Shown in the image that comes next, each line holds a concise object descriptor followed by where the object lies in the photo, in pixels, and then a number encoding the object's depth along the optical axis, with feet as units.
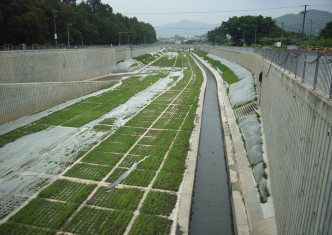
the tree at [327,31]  170.87
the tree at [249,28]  296.71
